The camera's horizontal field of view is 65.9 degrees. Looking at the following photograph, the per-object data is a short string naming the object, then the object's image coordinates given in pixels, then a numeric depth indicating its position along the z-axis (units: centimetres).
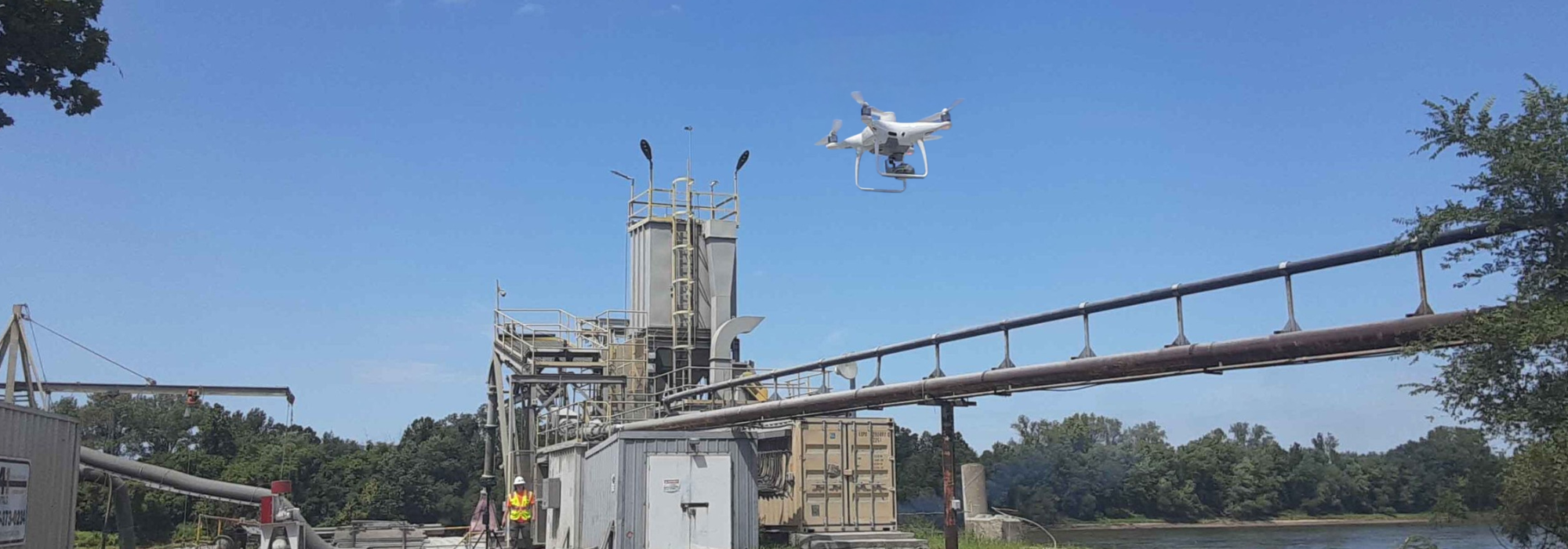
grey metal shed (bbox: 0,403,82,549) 1280
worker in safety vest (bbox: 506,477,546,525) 2352
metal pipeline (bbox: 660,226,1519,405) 1009
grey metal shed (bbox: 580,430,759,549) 2002
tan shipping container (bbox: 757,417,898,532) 2548
